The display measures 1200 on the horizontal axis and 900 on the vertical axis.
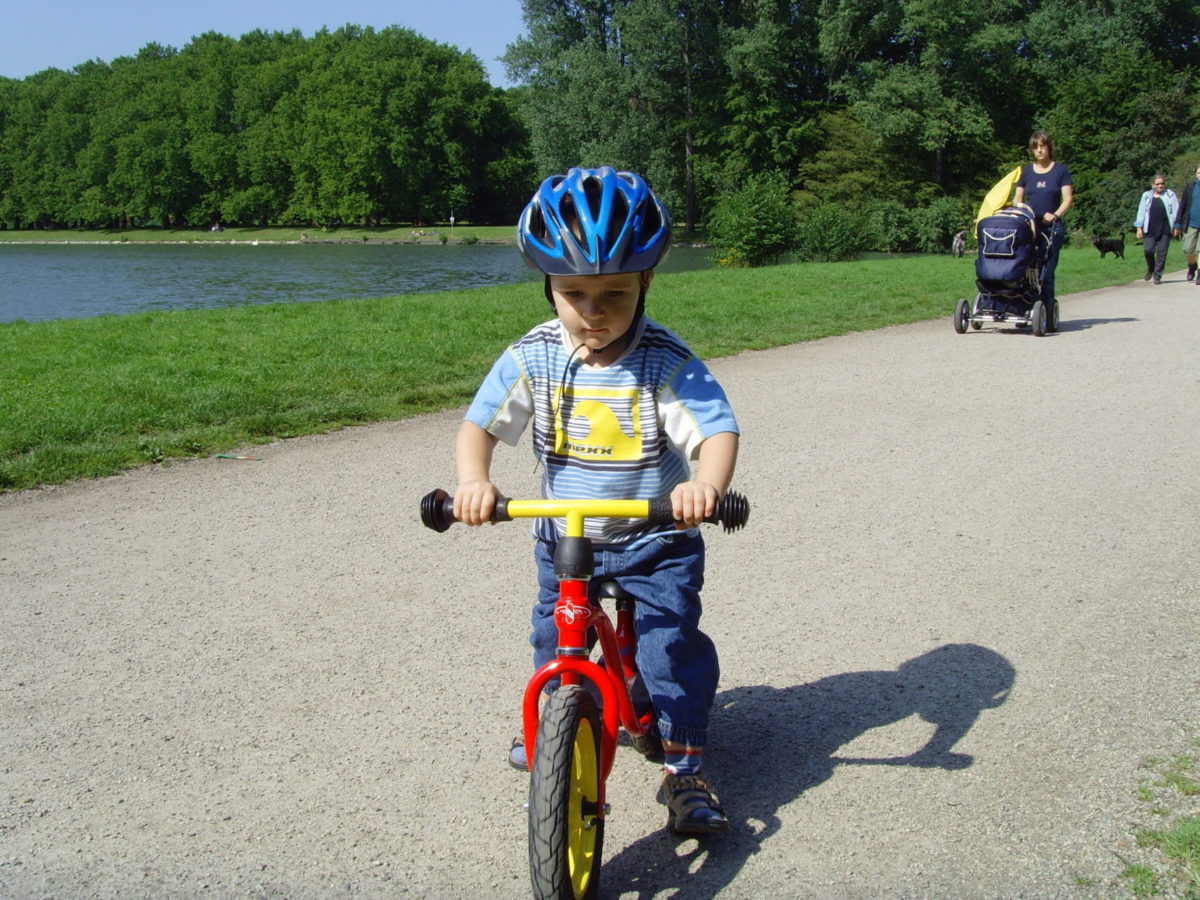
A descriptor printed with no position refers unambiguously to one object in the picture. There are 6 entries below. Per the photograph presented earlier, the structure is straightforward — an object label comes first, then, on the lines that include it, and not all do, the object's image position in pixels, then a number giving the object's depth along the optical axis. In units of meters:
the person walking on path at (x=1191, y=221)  17.64
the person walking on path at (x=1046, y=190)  11.43
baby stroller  11.16
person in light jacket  17.83
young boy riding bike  2.57
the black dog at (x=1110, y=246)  25.92
